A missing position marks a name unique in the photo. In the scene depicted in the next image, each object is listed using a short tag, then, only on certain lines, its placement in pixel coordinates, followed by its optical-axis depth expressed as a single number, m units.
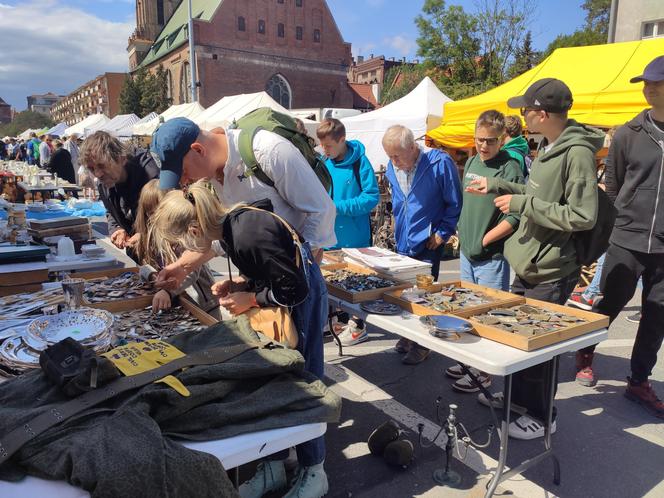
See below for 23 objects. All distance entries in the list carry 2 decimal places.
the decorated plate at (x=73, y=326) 1.70
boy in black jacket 2.64
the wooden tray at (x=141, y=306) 2.14
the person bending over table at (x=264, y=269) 1.65
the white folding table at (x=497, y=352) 1.72
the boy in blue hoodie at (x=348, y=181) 3.43
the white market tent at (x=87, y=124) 25.78
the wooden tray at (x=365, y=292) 2.35
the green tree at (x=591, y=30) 27.28
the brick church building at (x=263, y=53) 38.31
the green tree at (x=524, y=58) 22.44
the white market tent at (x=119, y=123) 24.56
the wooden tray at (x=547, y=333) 1.79
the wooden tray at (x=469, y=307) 2.12
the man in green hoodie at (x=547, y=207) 2.14
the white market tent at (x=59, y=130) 29.48
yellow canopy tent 4.86
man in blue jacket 3.12
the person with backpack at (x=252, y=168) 1.93
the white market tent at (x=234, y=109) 14.05
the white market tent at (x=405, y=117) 10.44
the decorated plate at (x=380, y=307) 2.20
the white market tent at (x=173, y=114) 17.35
